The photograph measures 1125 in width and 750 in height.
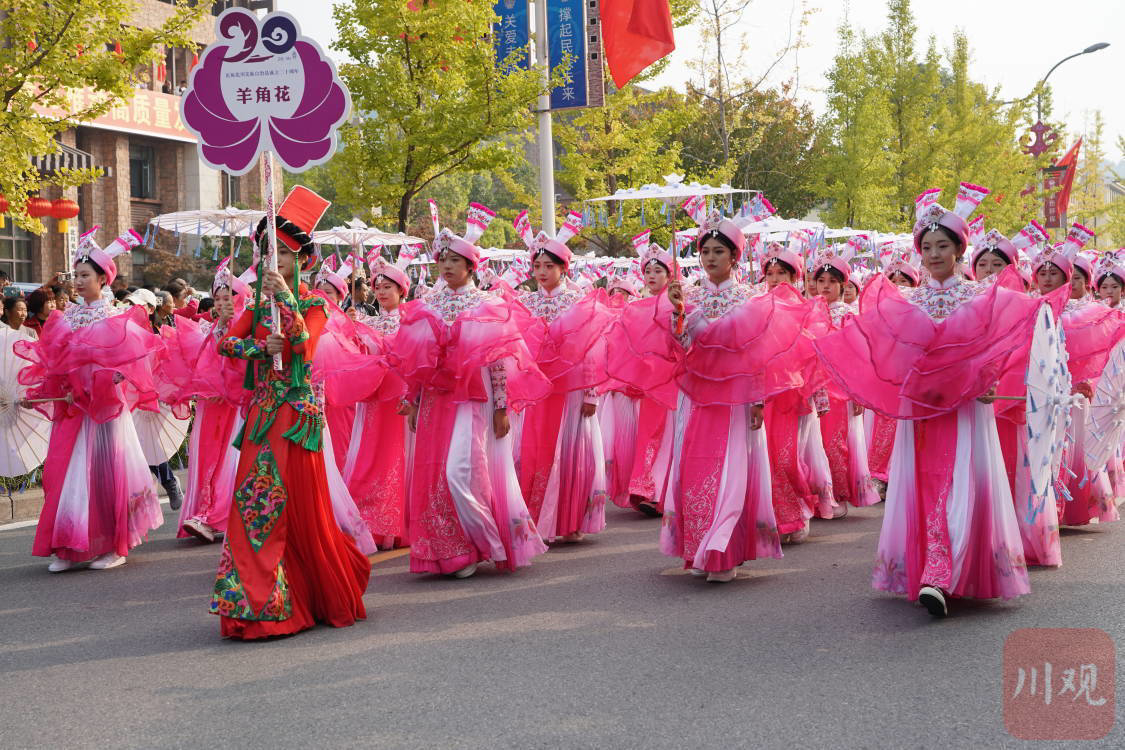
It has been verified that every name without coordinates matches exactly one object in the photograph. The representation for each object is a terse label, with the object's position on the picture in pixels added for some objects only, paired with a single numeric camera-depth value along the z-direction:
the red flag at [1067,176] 39.81
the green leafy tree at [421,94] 14.66
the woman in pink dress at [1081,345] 7.76
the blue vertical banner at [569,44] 17.11
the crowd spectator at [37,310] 11.37
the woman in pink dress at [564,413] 8.15
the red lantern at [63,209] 21.94
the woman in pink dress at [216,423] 7.85
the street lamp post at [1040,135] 39.03
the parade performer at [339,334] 7.42
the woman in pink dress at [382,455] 8.16
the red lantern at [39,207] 21.17
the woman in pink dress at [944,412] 5.55
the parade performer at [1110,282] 9.05
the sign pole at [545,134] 16.70
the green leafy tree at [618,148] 22.16
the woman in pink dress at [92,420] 7.60
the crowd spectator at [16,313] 11.12
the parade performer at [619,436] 9.64
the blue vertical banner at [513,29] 16.58
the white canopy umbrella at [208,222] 12.82
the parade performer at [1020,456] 6.59
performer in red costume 5.52
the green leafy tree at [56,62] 11.46
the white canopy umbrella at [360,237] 14.25
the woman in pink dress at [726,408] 6.55
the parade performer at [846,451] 9.15
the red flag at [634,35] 15.82
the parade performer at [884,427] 9.70
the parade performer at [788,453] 7.69
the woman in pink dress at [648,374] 6.94
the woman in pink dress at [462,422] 6.93
